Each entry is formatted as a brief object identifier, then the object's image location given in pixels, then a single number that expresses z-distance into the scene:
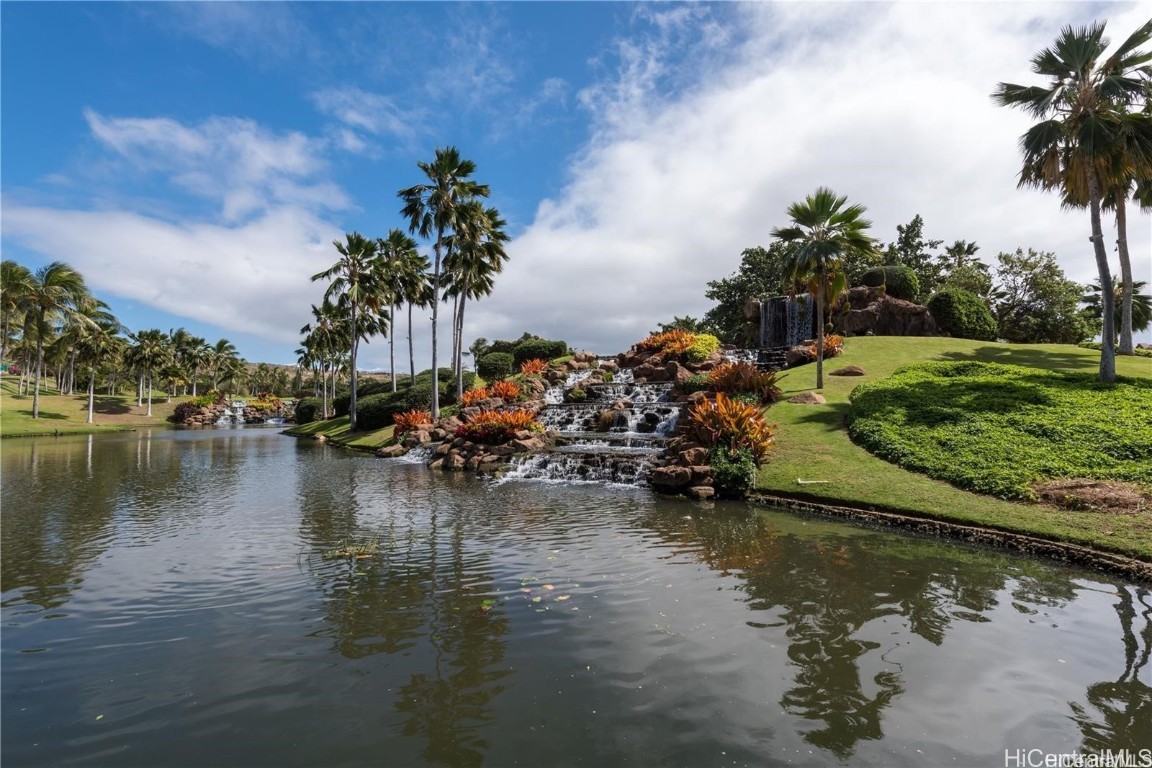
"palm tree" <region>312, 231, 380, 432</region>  39.94
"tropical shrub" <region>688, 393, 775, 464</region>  16.23
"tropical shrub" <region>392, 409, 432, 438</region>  30.86
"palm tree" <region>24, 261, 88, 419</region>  43.22
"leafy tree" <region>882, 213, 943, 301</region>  52.48
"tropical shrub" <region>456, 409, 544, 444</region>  23.08
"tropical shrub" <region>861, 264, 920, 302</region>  36.47
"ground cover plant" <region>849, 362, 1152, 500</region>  11.98
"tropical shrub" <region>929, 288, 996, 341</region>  34.00
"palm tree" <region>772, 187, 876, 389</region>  20.67
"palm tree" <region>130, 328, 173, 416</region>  65.81
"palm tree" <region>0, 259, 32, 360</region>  40.84
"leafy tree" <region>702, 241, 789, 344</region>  52.25
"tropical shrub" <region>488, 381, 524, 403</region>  30.40
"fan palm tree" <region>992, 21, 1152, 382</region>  18.88
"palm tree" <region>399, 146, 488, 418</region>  31.75
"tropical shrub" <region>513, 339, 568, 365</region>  45.53
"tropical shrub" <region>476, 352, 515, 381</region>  44.47
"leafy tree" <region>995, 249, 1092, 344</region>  40.38
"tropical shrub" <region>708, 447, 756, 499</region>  14.90
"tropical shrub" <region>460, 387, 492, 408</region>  29.82
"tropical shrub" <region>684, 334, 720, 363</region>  31.02
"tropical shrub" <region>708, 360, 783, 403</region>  21.77
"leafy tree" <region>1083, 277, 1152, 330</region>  53.18
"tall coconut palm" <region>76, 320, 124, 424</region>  52.53
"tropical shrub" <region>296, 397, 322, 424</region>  56.31
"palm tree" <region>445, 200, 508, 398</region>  33.72
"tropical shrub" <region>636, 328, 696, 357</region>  31.81
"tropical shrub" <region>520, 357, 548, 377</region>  35.56
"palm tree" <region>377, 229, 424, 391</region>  42.41
